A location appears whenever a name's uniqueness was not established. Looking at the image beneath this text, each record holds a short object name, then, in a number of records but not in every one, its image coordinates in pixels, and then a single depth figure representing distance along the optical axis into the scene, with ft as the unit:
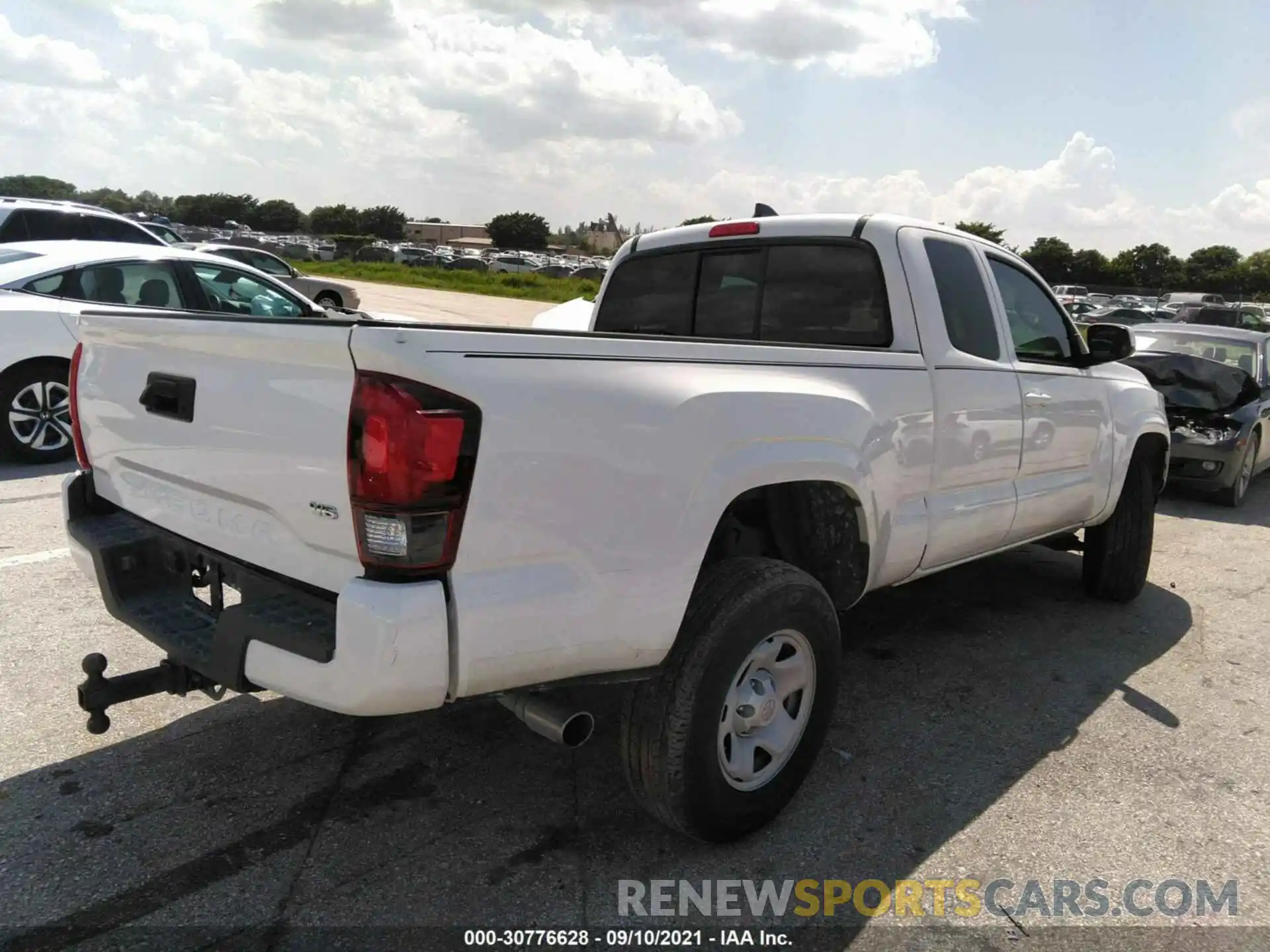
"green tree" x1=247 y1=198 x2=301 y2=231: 340.59
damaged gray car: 26.96
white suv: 36.50
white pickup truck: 7.13
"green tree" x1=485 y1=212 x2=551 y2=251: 331.36
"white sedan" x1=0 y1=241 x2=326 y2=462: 22.65
